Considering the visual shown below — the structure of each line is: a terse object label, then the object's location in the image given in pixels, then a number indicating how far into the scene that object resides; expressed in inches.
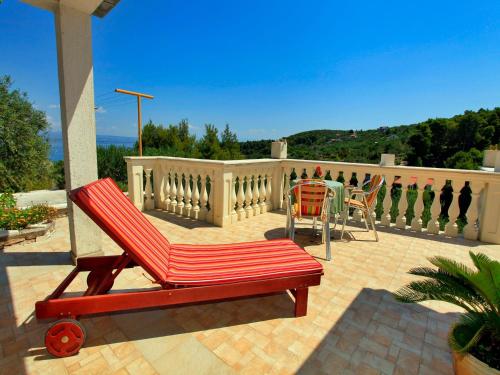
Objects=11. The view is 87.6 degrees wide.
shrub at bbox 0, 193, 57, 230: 152.9
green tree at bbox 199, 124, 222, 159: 806.9
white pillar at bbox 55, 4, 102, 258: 111.3
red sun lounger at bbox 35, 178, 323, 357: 71.9
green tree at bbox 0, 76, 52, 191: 445.1
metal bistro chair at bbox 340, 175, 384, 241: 171.5
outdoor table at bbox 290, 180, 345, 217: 154.8
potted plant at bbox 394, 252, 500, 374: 56.7
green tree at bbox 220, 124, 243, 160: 942.6
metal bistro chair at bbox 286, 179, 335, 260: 144.4
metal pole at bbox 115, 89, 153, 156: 293.9
